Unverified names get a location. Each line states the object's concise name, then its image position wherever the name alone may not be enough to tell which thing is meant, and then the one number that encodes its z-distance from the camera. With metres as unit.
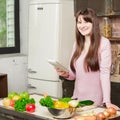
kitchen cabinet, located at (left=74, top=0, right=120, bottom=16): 3.62
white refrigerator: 3.95
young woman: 2.40
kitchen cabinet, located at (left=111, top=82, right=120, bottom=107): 3.34
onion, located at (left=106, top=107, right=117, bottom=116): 1.93
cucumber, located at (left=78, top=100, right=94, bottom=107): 2.18
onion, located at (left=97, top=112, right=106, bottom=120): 1.84
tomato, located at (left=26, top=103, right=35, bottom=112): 2.06
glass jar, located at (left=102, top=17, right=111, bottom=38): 3.85
